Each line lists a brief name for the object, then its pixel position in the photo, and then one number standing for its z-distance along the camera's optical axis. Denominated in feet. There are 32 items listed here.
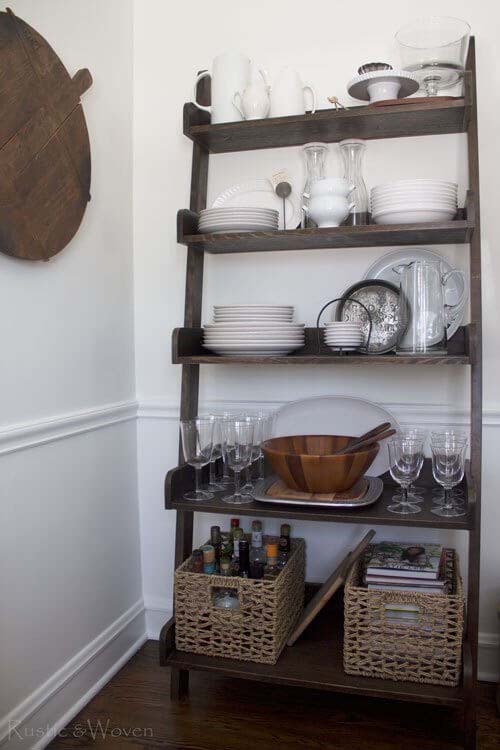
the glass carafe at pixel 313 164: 6.47
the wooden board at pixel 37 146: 5.26
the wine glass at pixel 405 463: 5.97
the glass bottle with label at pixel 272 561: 6.34
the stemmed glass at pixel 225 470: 6.48
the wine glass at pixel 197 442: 6.48
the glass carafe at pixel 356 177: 6.31
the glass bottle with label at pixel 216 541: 6.67
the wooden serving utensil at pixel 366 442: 6.14
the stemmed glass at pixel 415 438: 6.07
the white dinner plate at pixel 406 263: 6.42
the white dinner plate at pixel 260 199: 6.86
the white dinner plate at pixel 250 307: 6.27
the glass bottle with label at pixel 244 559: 6.32
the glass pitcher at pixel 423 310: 6.07
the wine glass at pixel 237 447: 6.28
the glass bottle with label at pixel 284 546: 6.54
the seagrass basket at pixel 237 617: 6.10
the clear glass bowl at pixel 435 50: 6.17
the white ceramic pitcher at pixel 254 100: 6.34
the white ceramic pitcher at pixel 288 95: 6.39
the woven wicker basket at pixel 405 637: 5.74
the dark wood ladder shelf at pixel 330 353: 5.72
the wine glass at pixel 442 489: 5.96
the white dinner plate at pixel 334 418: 6.86
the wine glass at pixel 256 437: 6.44
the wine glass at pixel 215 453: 6.47
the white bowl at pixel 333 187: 6.08
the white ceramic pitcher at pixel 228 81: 6.45
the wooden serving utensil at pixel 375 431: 6.38
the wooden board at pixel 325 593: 6.32
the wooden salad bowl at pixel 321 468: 5.94
